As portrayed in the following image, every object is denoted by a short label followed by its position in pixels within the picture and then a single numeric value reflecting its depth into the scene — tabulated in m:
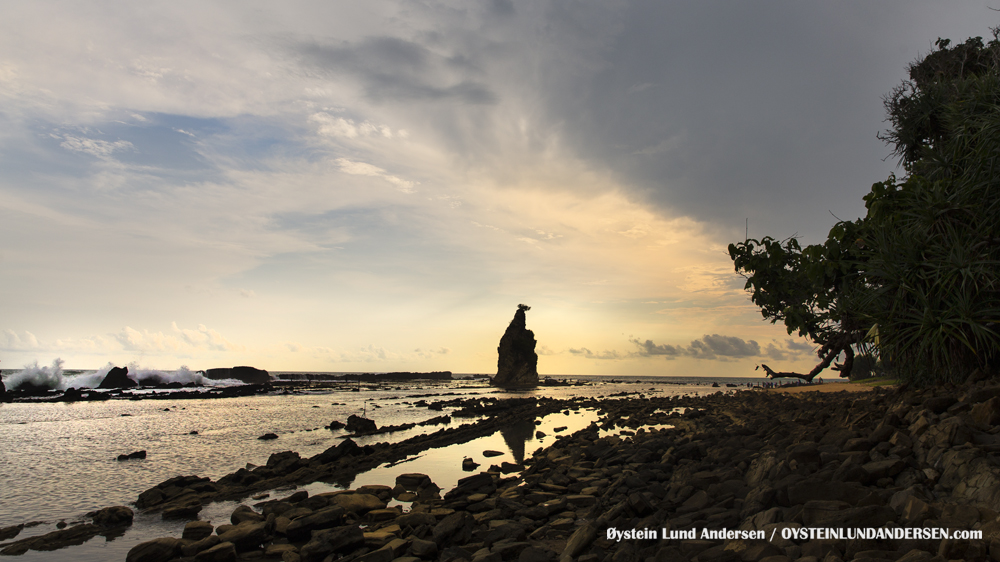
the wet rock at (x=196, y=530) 9.63
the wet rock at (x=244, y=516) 10.26
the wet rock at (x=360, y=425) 26.97
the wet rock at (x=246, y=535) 9.09
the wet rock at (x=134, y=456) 19.51
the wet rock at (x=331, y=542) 8.20
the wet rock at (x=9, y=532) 10.02
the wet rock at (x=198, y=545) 8.71
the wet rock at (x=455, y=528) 8.40
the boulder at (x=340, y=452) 17.31
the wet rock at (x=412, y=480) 13.12
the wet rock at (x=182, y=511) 11.66
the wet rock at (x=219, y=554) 8.34
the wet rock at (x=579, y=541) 6.82
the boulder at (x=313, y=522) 9.50
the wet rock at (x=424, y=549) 7.94
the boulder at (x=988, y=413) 6.89
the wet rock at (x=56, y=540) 9.37
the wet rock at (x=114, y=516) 10.83
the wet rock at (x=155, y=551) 8.47
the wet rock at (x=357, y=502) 10.63
